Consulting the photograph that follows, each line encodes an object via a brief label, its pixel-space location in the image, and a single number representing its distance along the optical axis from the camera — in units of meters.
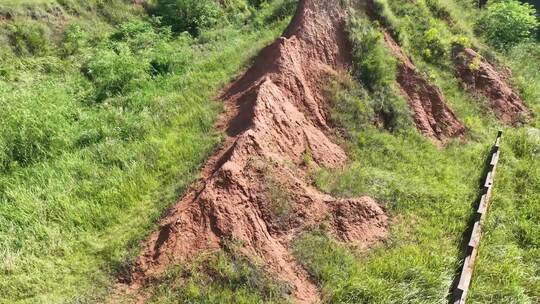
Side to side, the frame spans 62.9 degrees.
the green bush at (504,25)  15.34
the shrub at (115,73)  12.26
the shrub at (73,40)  15.37
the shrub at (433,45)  12.44
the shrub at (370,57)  10.83
